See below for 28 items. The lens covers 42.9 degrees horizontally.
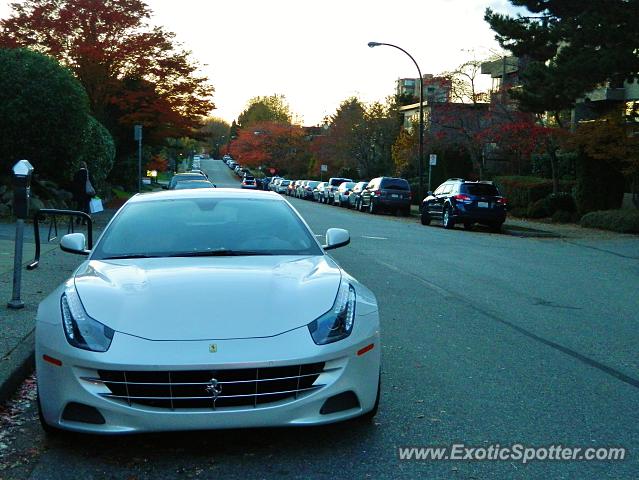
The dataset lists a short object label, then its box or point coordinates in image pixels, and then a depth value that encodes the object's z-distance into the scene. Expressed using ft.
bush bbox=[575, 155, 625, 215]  94.22
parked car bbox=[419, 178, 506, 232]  84.58
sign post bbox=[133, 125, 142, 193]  99.42
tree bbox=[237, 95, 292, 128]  399.44
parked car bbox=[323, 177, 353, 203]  172.82
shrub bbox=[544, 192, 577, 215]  101.19
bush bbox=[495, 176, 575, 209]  108.37
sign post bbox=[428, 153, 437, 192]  118.32
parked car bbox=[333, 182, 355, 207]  153.97
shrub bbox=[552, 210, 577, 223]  97.09
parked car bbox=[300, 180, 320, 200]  206.28
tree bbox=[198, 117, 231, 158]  126.31
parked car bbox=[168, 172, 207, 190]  83.82
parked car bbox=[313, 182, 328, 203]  183.73
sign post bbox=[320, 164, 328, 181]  253.24
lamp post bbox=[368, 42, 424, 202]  123.75
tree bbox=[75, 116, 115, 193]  94.68
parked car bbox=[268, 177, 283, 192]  268.39
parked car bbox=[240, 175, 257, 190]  237.12
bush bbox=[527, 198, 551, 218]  103.45
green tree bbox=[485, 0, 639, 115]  77.51
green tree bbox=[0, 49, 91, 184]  71.56
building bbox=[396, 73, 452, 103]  146.82
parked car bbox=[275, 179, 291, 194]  252.71
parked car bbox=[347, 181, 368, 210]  138.92
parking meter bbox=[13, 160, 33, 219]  25.94
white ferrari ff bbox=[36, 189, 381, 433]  13.74
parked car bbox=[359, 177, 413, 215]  120.16
